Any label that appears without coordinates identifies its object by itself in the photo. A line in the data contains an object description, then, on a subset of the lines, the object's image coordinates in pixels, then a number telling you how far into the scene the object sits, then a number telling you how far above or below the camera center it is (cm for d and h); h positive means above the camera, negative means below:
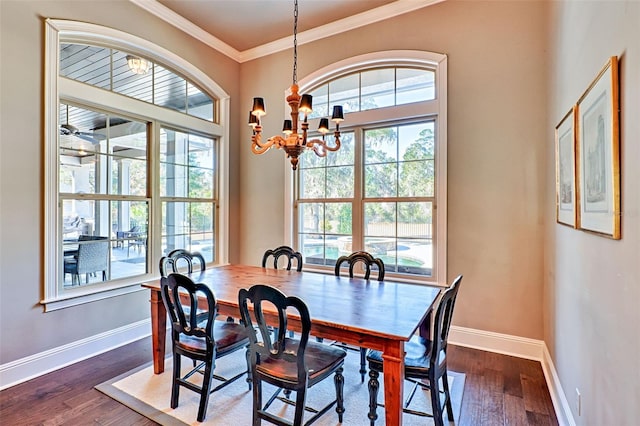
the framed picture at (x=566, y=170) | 195 +28
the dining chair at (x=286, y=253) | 340 -43
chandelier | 251 +64
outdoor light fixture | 353 +160
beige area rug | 219 -135
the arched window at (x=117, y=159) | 294 +57
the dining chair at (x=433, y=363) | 187 -89
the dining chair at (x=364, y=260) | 282 -44
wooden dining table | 175 -61
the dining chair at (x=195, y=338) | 213 -89
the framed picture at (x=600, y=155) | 132 +27
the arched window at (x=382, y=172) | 357 +49
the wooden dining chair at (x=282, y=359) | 174 -88
